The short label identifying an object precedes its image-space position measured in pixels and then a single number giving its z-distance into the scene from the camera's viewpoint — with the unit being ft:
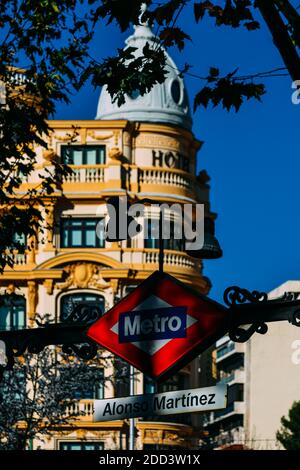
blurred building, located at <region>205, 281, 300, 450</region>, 330.75
